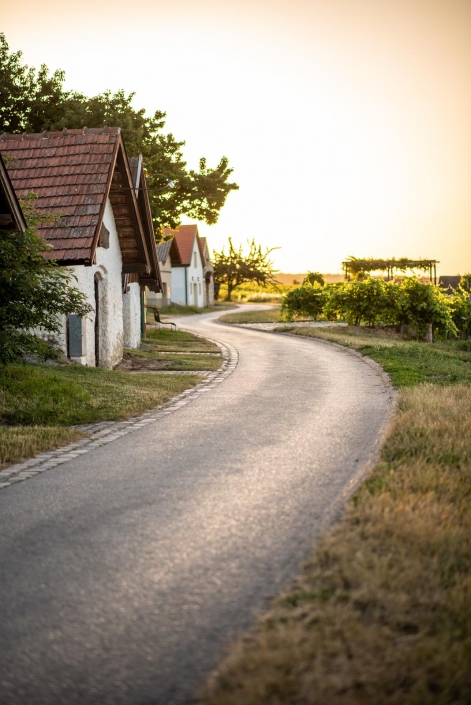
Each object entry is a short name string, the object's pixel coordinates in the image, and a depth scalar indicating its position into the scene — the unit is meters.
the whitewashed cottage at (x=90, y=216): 16.92
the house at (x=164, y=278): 55.78
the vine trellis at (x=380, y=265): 45.41
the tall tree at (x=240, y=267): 90.31
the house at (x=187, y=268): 62.03
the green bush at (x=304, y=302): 41.22
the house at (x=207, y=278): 72.50
